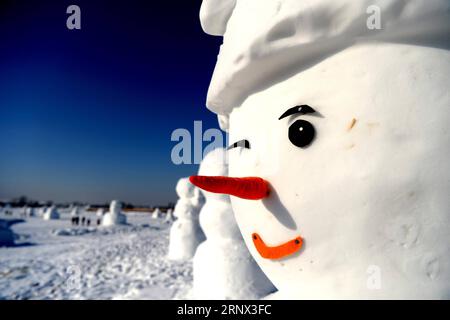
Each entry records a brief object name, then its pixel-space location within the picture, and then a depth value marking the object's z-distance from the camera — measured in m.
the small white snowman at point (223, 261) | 3.43
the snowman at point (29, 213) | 24.98
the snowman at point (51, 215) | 21.03
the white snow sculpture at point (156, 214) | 26.55
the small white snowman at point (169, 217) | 22.03
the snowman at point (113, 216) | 17.19
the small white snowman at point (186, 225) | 7.42
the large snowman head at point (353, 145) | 0.96
